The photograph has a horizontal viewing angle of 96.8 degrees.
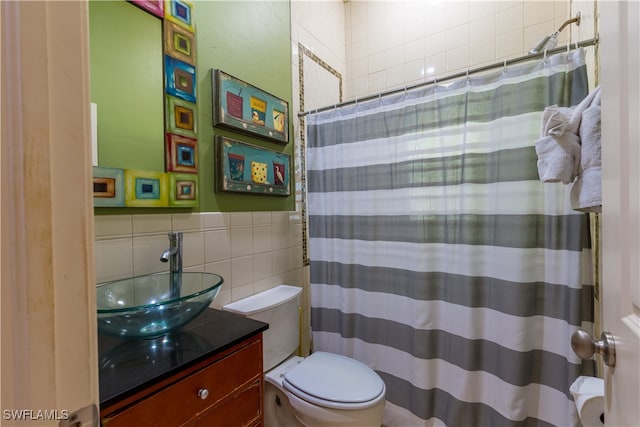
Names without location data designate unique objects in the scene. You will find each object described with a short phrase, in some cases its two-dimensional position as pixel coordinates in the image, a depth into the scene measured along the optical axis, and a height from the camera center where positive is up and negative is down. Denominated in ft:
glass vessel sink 2.58 -0.99
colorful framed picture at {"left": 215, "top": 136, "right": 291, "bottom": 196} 4.53 +0.73
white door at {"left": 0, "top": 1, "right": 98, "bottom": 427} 1.06 -0.02
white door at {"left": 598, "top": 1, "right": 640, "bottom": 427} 1.47 +0.03
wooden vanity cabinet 2.24 -1.69
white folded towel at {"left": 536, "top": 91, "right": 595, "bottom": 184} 2.56 +0.56
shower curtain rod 3.62 +2.08
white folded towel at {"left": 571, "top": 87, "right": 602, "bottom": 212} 2.32 +0.40
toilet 3.79 -2.54
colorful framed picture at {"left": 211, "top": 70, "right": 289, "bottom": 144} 4.48 +1.79
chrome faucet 3.68 -0.65
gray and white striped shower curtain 3.89 -0.69
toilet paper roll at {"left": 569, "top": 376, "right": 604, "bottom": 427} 2.43 -1.75
